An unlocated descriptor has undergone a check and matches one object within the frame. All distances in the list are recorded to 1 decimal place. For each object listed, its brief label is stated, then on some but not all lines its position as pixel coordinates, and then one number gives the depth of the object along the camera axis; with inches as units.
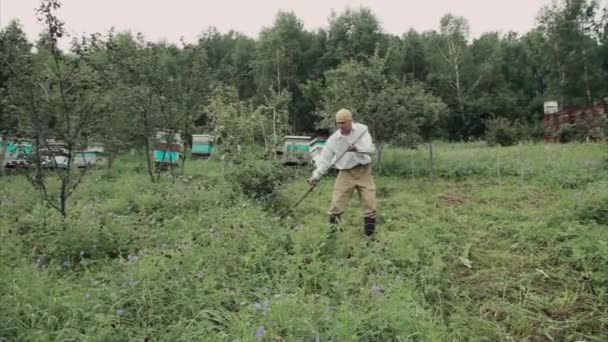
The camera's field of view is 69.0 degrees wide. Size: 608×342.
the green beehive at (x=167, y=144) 389.9
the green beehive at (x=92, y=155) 393.5
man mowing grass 224.0
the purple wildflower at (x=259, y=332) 105.8
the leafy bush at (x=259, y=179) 297.5
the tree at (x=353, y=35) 1263.5
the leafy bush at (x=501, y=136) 836.0
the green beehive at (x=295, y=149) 440.1
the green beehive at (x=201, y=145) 721.0
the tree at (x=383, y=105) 460.1
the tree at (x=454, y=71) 1280.8
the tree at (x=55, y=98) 215.5
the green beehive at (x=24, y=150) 220.8
